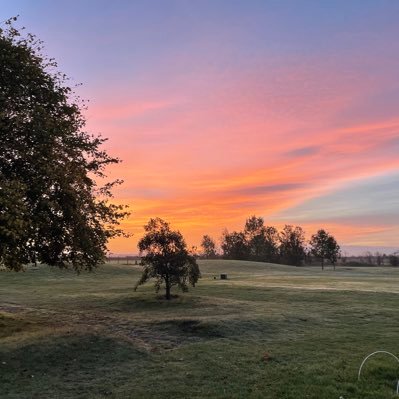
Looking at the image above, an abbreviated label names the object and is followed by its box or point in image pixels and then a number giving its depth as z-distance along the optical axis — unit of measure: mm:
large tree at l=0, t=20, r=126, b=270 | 22047
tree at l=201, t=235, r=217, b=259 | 194288
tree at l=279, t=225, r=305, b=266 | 144375
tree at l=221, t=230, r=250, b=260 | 149000
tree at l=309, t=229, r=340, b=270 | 121750
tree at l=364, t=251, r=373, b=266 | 144375
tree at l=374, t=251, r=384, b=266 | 136312
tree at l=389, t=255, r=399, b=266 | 123438
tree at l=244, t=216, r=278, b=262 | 149375
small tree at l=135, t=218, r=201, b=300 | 35438
